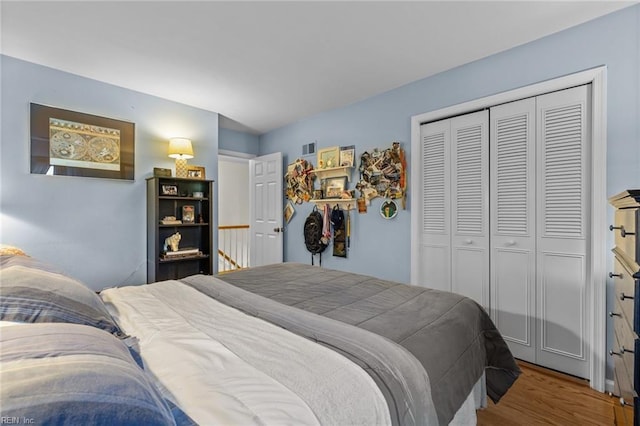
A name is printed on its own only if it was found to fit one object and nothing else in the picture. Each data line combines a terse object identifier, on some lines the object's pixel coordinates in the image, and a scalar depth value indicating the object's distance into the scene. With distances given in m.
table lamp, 3.38
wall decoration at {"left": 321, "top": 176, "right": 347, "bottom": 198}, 3.73
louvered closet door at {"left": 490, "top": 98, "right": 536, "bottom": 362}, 2.41
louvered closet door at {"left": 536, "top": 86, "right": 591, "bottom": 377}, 2.18
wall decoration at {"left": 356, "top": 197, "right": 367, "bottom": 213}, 3.52
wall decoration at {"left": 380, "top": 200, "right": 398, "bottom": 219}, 3.26
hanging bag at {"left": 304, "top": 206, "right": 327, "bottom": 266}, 3.91
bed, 0.52
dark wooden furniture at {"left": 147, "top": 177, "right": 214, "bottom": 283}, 3.22
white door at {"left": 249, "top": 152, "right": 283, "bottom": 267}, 4.55
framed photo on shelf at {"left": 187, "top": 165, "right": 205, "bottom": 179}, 3.61
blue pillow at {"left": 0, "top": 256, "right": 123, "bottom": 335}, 0.89
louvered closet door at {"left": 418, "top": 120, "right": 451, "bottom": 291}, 2.92
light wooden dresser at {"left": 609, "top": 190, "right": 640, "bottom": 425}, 1.23
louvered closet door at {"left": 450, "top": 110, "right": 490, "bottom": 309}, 2.67
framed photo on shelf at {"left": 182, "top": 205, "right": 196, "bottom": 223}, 3.55
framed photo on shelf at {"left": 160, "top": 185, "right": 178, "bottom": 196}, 3.38
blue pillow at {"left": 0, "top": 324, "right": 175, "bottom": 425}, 0.44
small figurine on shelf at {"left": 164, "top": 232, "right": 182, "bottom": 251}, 3.40
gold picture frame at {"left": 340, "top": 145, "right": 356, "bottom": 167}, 3.64
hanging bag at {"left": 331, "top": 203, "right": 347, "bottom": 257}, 3.76
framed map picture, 2.73
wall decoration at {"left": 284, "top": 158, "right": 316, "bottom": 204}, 4.14
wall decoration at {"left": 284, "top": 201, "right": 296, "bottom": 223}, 4.45
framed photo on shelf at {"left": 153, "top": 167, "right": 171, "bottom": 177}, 3.28
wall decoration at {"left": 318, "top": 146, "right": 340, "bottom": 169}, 3.81
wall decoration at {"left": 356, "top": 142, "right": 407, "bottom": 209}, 3.18
